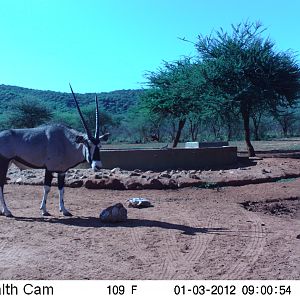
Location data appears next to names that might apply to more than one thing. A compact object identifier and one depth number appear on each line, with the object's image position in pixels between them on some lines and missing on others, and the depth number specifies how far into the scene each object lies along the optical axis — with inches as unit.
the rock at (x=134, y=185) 419.9
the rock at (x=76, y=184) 433.1
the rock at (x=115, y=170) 478.0
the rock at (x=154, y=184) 418.7
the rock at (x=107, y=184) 422.3
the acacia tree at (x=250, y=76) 673.7
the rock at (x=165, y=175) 447.1
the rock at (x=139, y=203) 328.0
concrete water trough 513.1
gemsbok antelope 302.0
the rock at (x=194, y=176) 448.7
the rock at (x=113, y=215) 274.6
